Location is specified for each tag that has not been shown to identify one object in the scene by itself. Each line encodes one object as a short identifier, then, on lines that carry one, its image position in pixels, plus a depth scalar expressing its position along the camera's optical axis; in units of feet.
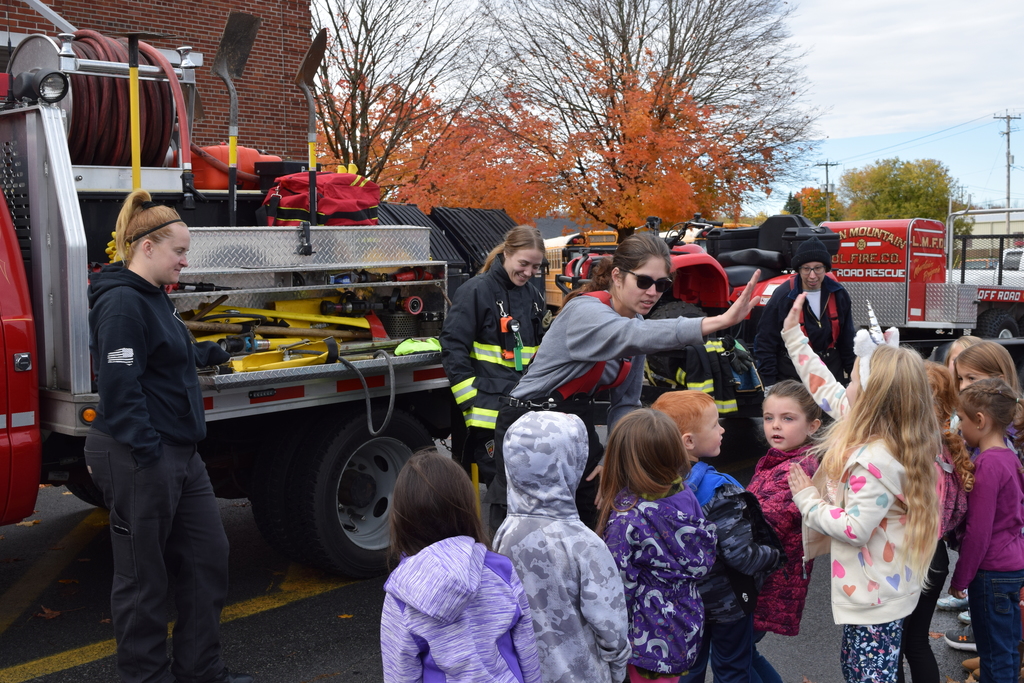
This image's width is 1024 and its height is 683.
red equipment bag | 16.72
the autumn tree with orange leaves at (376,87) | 52.90
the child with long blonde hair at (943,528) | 10.99
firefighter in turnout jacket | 15.23
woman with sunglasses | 10.85
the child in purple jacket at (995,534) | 11.10
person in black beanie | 19.36
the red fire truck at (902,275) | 33.42
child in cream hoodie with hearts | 9.69
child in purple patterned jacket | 9.07
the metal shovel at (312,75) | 16.48
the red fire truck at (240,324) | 12.85
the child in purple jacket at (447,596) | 7.07
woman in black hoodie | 11.03
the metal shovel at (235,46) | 18.22
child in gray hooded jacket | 8.39
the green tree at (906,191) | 181.16
